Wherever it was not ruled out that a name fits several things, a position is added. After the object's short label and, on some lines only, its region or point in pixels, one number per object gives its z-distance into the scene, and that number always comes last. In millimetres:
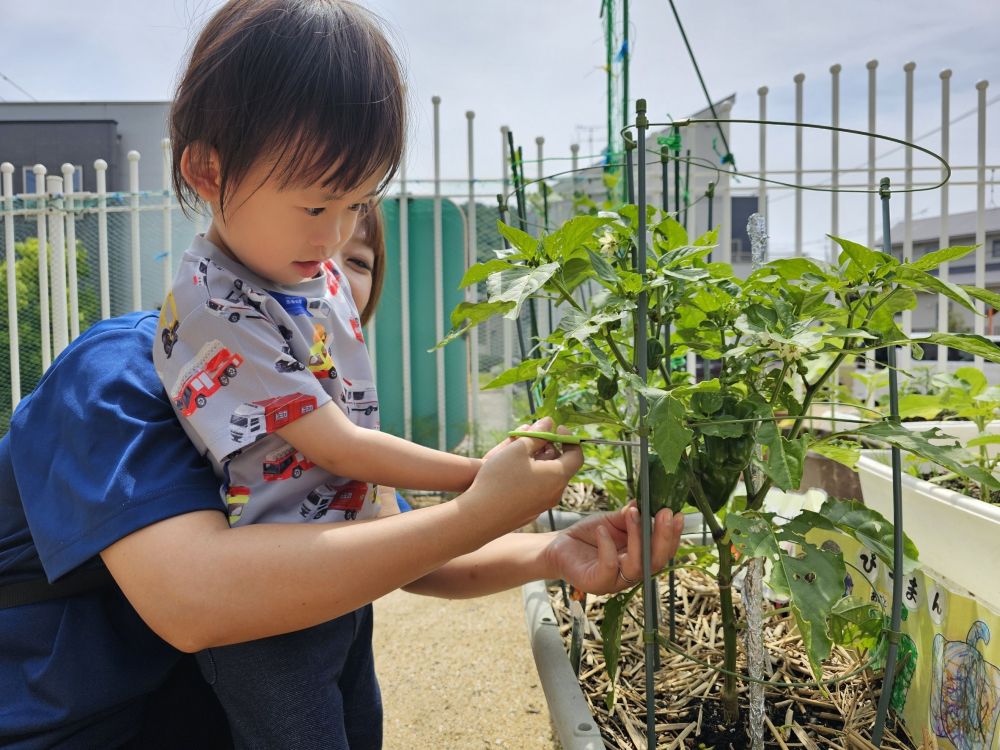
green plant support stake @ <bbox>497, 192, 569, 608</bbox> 1263
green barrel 5145
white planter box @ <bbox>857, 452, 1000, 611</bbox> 982
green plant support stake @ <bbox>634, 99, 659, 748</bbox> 812
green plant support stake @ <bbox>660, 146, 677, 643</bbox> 1124
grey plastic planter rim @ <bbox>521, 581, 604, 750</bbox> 978
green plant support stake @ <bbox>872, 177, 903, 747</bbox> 854
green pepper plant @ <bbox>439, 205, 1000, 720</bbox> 776
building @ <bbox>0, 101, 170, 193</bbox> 13812
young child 837
